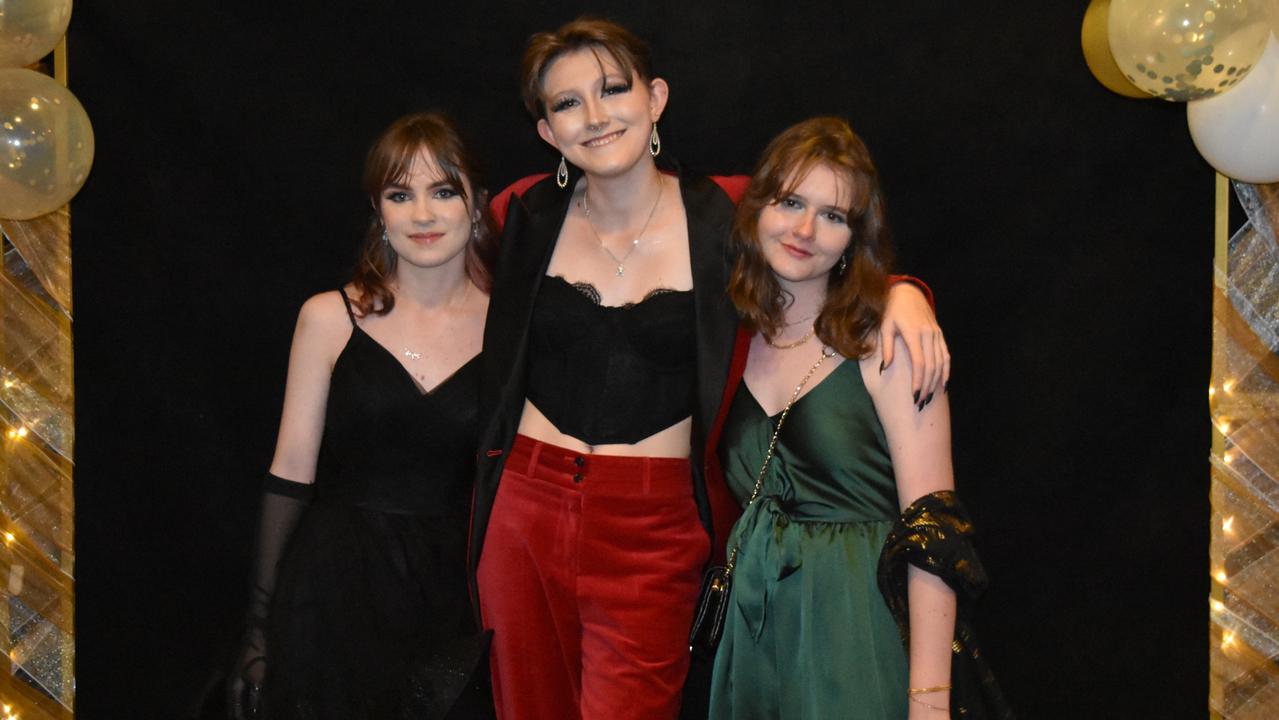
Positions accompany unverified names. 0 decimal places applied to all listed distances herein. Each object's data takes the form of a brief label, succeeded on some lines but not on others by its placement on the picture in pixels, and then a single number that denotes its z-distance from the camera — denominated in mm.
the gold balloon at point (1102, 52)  2678
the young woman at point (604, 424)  2375
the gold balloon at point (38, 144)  2543
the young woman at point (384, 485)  2496
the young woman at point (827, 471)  2123
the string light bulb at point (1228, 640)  2908
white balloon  2367
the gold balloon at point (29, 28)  2510
